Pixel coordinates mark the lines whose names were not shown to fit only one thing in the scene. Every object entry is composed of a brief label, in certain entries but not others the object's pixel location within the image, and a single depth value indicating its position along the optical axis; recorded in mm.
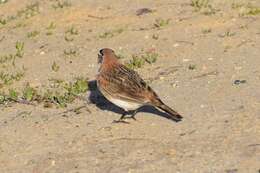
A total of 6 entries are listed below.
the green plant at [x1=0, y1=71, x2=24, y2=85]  10399
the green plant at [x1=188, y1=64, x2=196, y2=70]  10016
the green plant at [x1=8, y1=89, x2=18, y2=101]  9594
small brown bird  8141
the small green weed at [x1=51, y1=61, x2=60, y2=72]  10766
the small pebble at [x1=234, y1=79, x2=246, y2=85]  9229
